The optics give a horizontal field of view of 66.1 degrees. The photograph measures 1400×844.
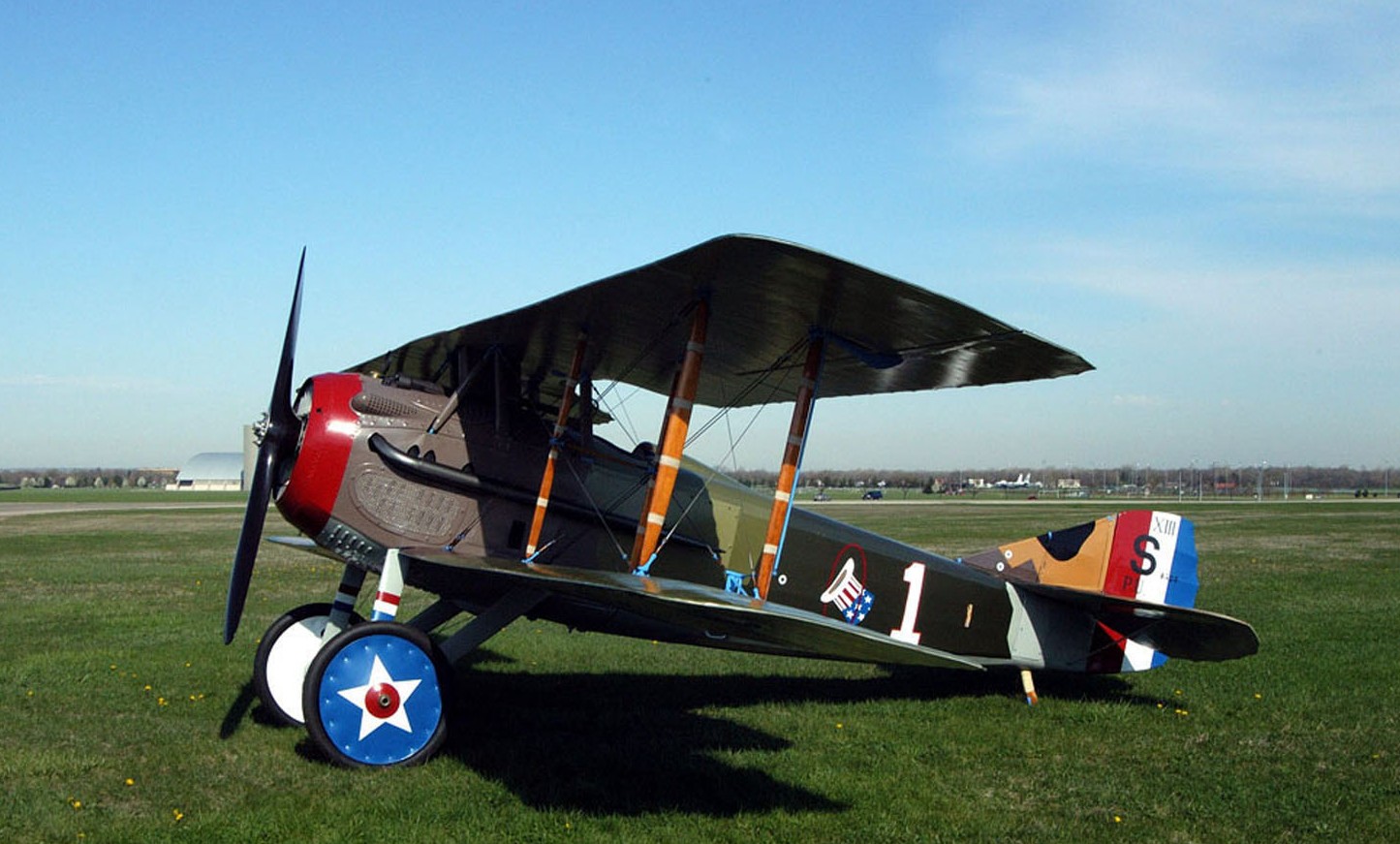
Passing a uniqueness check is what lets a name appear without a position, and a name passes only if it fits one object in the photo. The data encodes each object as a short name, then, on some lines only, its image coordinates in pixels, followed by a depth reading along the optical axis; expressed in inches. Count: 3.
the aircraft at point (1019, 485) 6376.0
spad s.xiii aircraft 228.7
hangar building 4981.8
